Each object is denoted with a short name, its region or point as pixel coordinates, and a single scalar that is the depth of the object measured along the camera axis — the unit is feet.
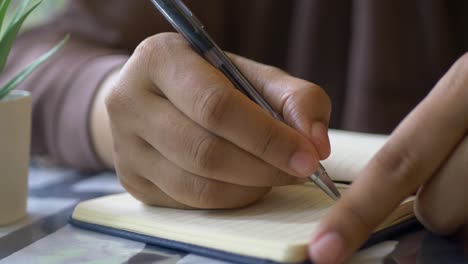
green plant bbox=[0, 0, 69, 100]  2.30
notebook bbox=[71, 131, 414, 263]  2.00
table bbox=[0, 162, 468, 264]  2.07
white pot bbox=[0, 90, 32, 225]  2.28
